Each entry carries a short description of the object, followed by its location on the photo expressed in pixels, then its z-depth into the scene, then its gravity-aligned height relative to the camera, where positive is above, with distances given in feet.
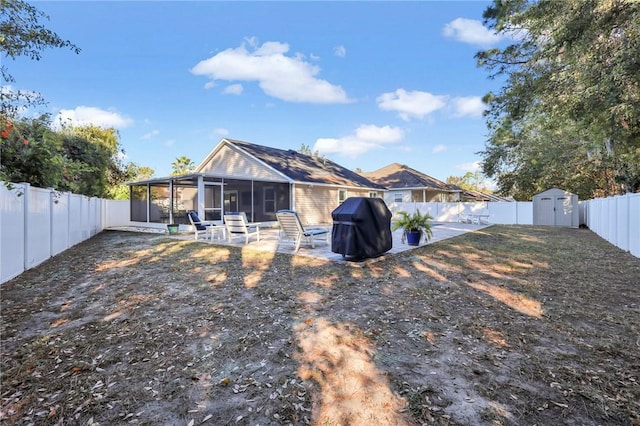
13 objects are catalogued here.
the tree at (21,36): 20.90 +12.28
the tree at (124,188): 78.89 +5.61
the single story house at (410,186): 82.89 +6.67
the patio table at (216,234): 34.34 -2.97
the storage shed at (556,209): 58.85 +0.33
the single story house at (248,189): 48.16 +3.77
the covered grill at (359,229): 21.93 -1.34
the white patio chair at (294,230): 27.34 -1.80
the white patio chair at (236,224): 31.48 -1.50
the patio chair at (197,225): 36.32 -1.81
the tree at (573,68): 17.08 +9.80
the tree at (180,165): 120.78 +17.62
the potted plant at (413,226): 29.68 -1.55
